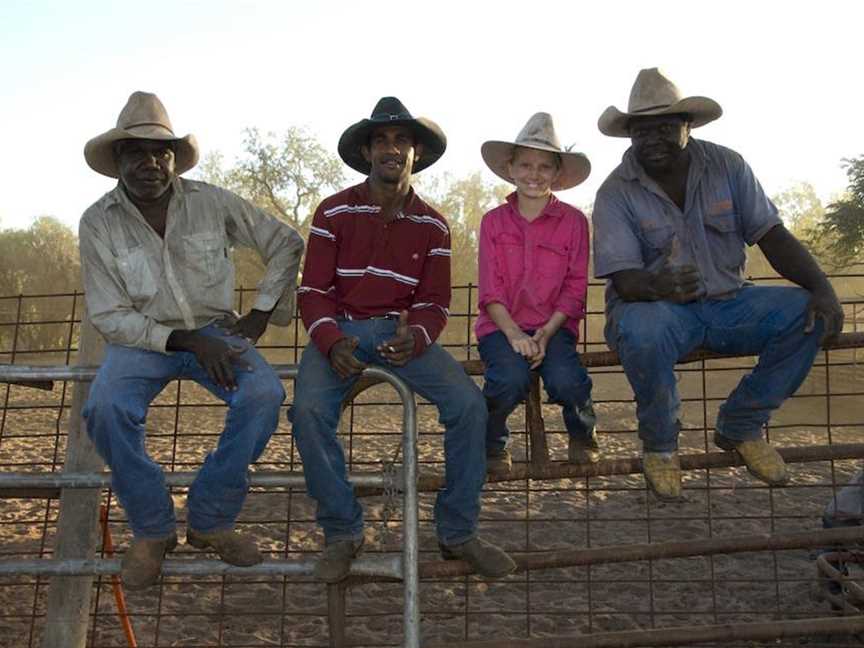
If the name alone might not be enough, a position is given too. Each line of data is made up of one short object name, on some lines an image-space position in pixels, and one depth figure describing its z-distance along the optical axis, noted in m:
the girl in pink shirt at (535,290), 3.67
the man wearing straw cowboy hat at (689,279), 3.54
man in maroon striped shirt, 3.30
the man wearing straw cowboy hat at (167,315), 3.23
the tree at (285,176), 42.53
